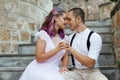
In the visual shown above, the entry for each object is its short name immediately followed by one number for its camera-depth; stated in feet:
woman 10.75
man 11.13
